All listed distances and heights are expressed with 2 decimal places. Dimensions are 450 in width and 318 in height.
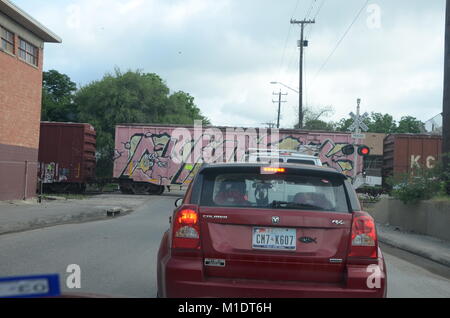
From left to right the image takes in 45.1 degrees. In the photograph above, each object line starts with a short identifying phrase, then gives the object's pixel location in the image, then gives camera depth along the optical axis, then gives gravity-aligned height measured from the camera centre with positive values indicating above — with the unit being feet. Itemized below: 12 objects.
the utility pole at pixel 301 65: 122.21 +24.80
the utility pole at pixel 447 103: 46.85 +6.60
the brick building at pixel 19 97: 66.08 +8.55
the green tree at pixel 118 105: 135.23 +15.90
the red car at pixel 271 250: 14.53 -2.13
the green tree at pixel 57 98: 161.15 +23.56
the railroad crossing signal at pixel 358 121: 66.49 +6.68
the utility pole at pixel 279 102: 215.45 +28.23
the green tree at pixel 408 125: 254.27 +25.35
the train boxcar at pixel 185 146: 93.50 +4.15
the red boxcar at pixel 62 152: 90.94 +2.01
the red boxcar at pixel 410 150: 86.58 +4.47
